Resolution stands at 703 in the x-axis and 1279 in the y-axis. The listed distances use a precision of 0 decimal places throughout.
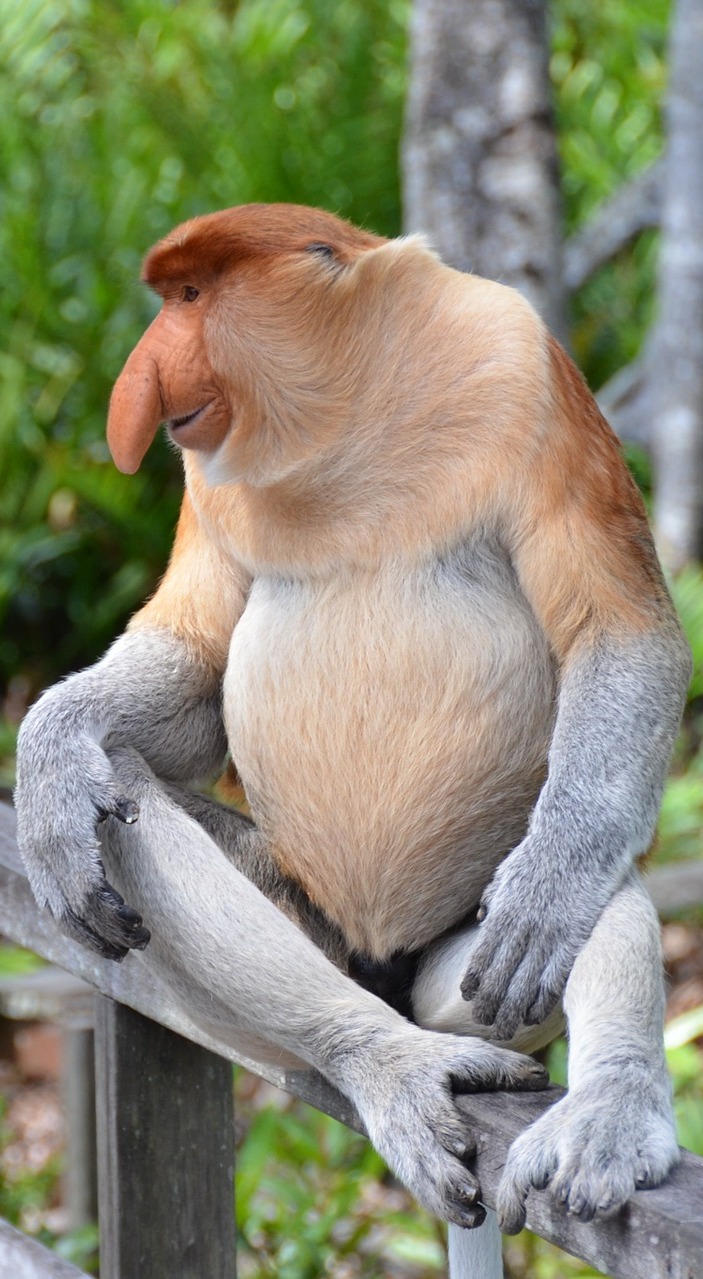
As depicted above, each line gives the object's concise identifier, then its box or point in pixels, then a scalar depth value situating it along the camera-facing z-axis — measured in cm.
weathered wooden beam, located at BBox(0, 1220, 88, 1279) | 683
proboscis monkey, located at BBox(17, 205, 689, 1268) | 677
